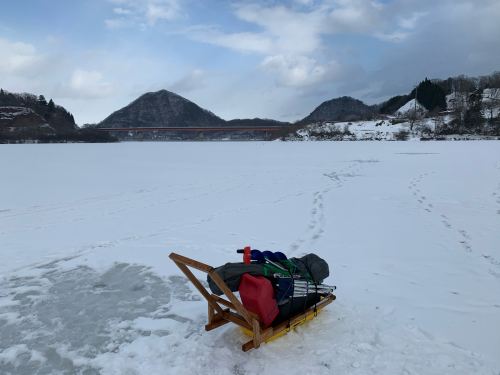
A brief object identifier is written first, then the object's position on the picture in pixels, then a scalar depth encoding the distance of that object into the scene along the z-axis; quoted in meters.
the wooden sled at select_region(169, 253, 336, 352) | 2.85
